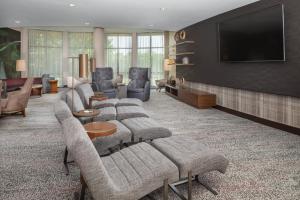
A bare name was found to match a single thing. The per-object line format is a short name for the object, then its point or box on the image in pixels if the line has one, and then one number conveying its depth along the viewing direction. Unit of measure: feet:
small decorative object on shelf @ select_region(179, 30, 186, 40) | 34.29
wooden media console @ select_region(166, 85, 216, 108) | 25.72
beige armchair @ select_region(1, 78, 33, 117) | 21.01
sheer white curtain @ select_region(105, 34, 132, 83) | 47.67
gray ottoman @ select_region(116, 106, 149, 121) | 15.29
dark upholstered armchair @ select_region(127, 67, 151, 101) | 30.25
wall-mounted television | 17.28
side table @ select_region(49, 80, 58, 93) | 41.01
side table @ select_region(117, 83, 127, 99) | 34.86
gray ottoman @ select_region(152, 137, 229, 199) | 8.21
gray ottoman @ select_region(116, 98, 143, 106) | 18.93
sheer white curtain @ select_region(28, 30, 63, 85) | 44.70
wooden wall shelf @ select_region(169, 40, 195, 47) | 31.70
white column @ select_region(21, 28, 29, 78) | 43.19
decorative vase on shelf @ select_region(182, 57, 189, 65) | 32.63
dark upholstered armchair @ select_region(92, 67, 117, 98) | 29.73
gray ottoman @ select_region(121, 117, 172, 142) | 11.98
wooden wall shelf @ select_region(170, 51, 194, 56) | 31.98
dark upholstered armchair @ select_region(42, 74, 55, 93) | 39.55
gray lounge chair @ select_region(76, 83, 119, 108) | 18.13
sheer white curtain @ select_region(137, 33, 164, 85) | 47.44
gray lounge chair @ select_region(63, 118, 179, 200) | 6.40
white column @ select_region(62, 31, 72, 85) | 46.80
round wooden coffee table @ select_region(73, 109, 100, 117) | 12.50
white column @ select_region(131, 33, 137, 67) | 47.16
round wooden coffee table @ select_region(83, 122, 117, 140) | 9.62
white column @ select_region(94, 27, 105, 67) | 41.50
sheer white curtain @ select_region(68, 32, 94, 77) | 47.28
